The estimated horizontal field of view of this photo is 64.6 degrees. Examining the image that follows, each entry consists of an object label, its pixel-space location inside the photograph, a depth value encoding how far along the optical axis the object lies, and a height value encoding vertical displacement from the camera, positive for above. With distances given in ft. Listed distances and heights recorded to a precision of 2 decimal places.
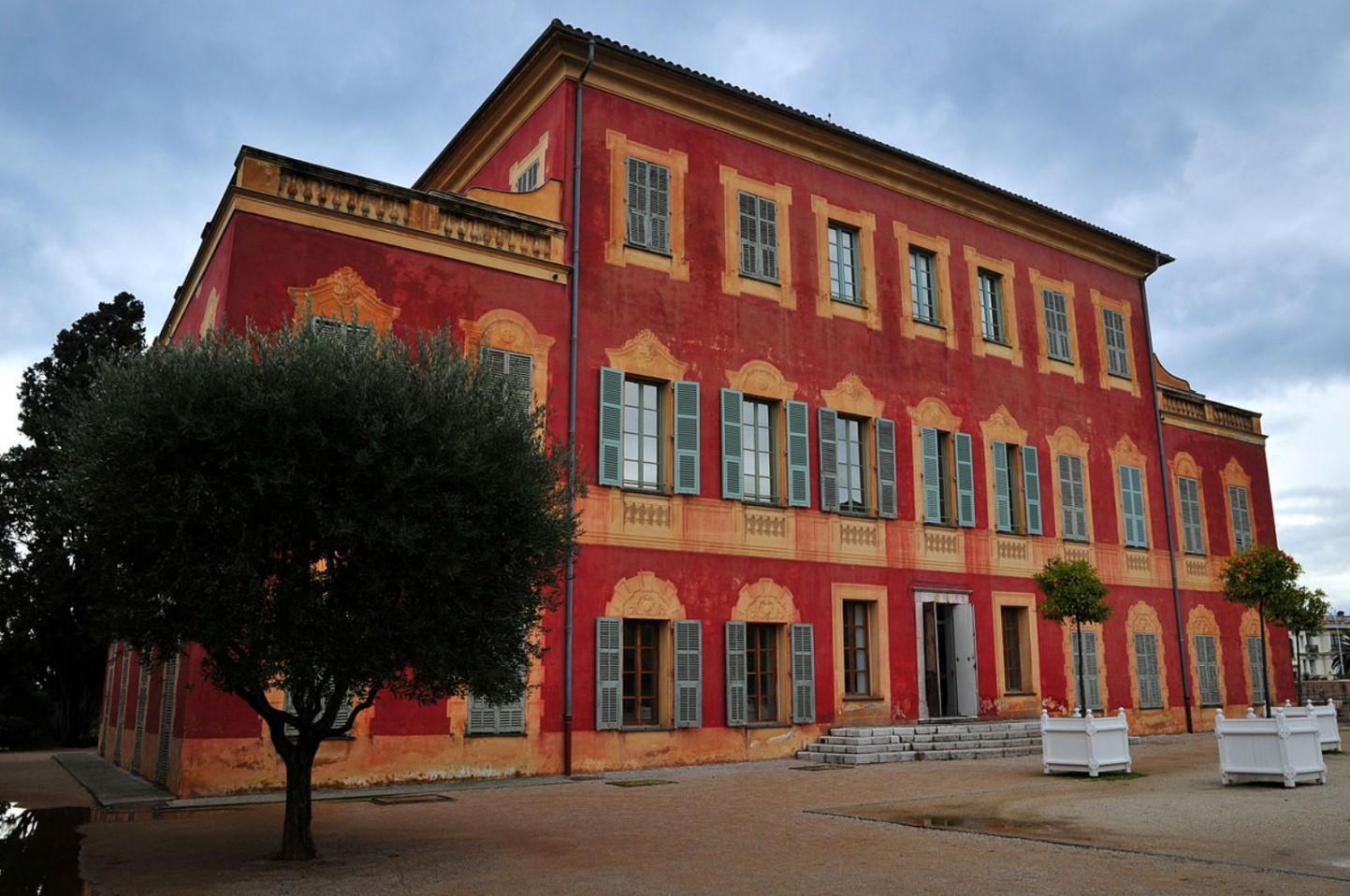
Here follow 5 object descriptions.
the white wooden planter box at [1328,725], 53.57 -2.66
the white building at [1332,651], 179.85 +3.61
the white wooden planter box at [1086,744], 46.29 -3.12
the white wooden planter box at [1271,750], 40.70 -3.01
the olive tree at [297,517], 26.71 +3.97
